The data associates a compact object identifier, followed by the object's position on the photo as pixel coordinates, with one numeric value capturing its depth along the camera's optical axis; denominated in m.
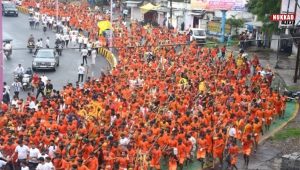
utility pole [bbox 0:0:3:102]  22.95
